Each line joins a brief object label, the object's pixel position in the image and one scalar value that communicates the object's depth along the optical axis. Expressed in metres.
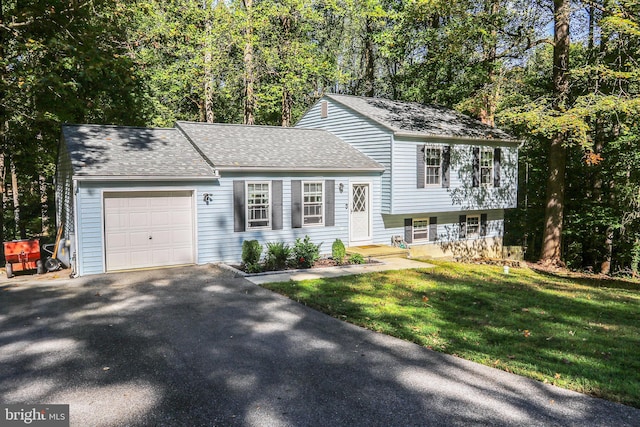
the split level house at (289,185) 12.29
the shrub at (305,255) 13.17
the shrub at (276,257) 12.87
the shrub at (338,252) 13.77
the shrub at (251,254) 12.49
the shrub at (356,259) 14.02
